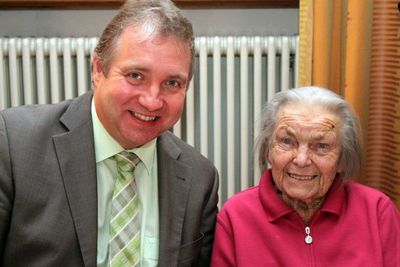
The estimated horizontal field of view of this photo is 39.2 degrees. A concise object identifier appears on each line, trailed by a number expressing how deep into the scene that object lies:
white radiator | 2.36
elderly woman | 1.55
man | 1.28
